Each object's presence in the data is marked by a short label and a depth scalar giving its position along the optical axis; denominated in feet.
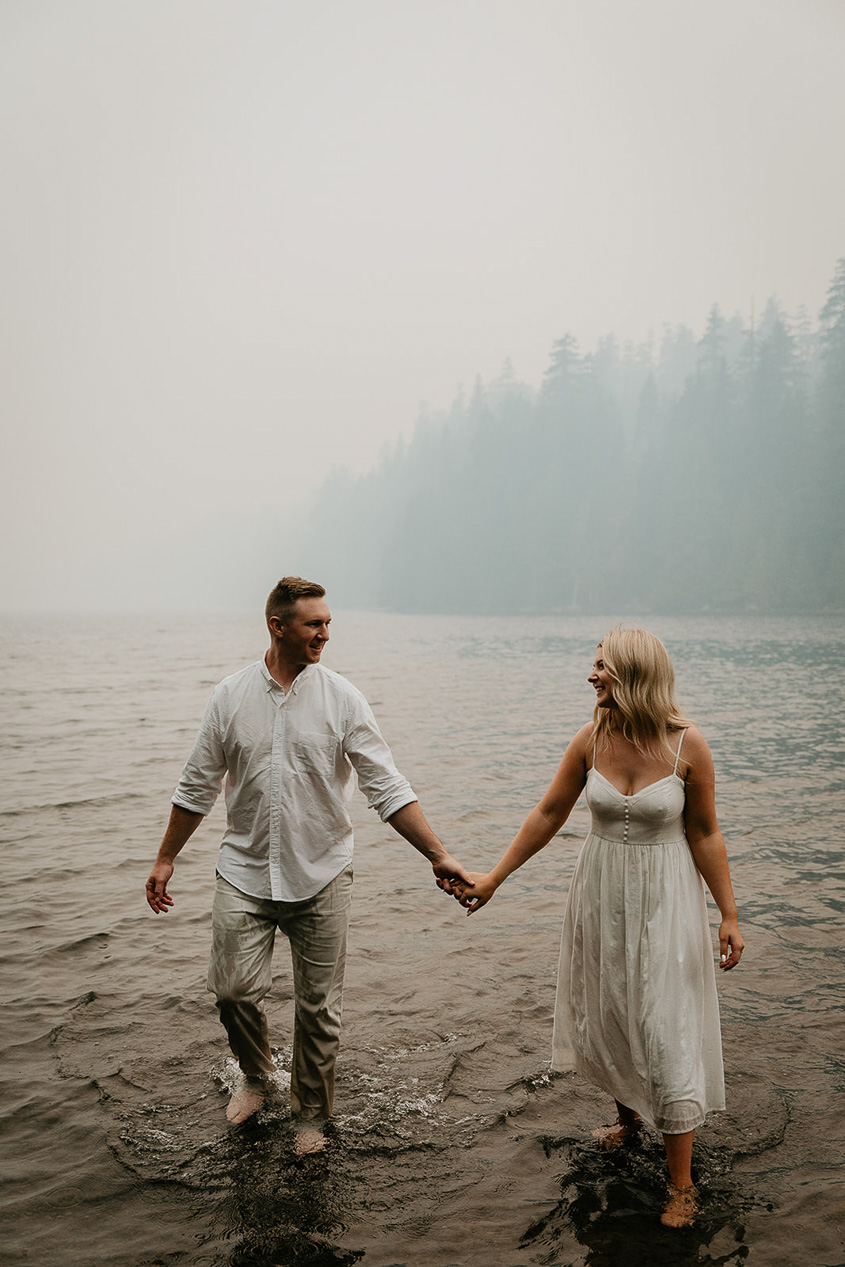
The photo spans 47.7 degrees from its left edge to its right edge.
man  13.94
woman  12.42
